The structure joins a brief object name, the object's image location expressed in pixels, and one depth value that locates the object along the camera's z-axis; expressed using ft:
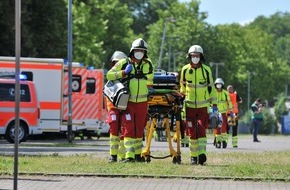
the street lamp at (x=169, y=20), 219.94
